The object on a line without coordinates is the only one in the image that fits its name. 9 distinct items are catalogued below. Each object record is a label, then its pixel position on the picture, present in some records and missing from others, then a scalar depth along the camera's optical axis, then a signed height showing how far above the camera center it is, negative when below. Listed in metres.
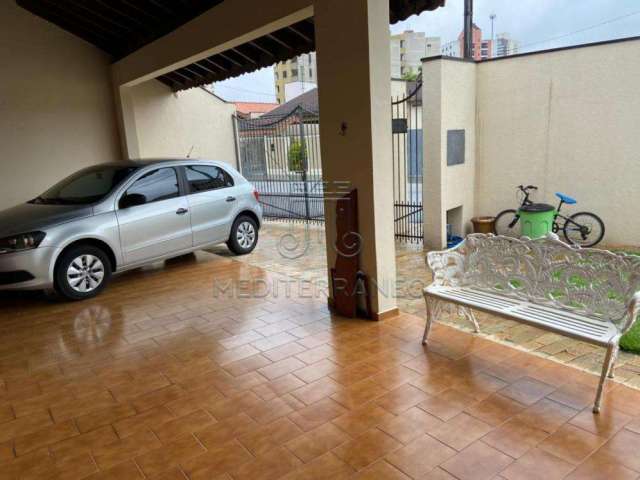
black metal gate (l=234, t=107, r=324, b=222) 9.21 -0.22
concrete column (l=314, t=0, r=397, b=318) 3.59 +0.21
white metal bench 2.62 -0.97
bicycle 7.09 -1.39
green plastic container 6.98 -1.23
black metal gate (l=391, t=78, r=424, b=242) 7.79 -0.72
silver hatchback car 4.73 -0.68
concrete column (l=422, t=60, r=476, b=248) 6.95 +0.02
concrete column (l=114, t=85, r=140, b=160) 8.05 +0.64
